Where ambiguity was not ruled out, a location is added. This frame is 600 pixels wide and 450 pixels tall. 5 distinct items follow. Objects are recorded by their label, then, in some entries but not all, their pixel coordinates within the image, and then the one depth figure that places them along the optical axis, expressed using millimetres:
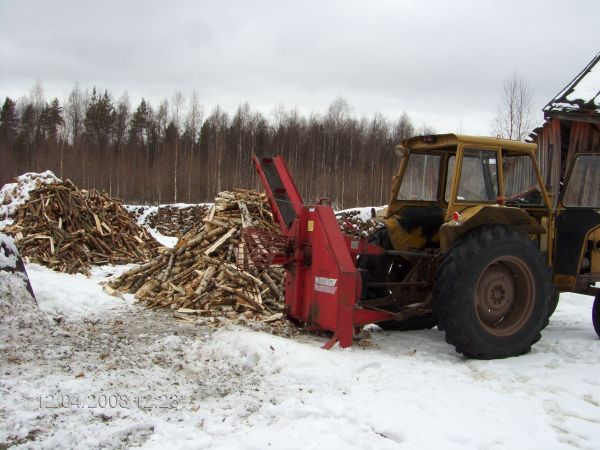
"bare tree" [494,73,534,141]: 21547
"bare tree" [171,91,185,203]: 37906
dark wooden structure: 11094
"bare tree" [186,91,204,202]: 44600
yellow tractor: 5453
